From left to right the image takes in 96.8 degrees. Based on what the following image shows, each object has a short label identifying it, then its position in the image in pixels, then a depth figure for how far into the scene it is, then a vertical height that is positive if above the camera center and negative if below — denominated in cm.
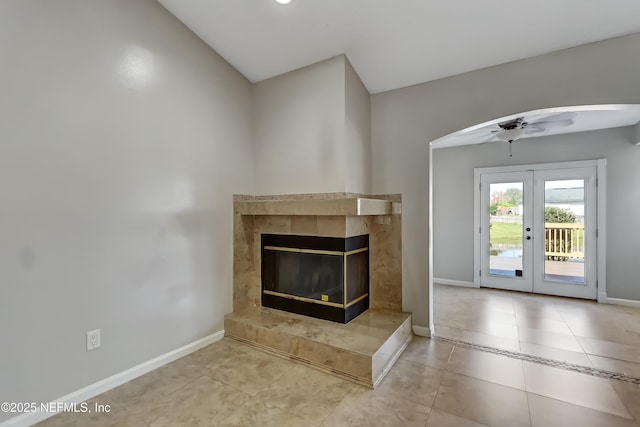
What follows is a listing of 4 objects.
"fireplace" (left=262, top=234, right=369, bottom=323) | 289 -70
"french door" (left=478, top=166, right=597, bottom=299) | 443 -35
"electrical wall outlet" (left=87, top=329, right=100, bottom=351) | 207 -93
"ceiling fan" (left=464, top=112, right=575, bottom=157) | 316 +102
